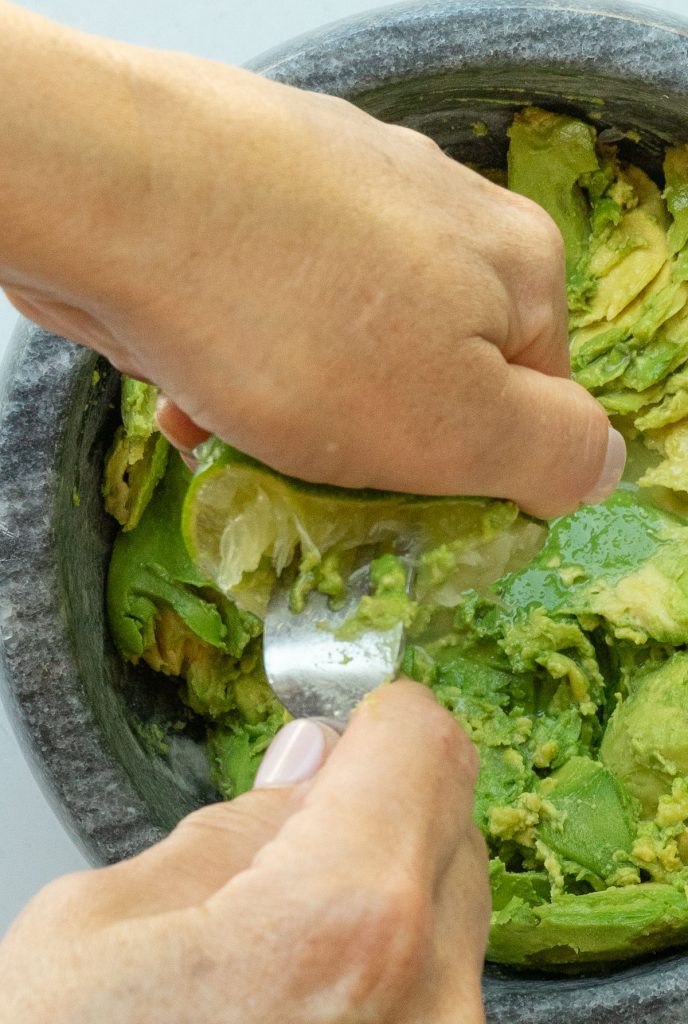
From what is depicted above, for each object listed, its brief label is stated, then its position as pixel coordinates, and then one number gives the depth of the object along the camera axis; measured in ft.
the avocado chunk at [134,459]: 1.44
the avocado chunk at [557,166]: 1.47
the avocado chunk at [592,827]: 1.45
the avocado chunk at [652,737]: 1.45
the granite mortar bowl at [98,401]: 1.39
